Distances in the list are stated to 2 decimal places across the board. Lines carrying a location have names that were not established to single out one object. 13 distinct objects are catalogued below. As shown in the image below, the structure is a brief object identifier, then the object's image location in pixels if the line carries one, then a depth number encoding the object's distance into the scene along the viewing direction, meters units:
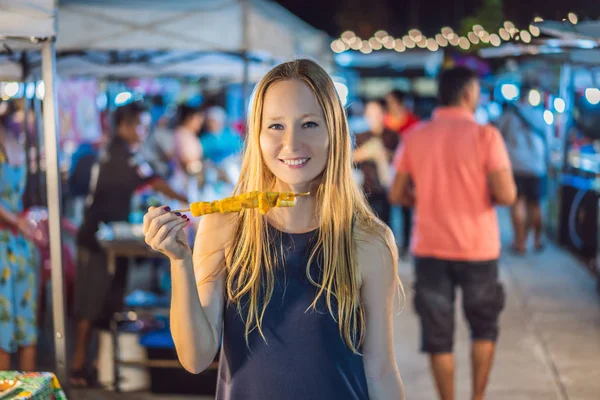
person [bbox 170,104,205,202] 9.51
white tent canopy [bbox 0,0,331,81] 6.66
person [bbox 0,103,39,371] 5.32
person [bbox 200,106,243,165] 10.18
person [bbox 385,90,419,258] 11.02
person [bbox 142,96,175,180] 9.83
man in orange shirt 4.93
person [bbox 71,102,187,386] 6.47
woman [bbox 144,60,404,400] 2.21
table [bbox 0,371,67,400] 2.43
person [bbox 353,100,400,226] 9.83
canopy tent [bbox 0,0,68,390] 3.31
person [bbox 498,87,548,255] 11.08
